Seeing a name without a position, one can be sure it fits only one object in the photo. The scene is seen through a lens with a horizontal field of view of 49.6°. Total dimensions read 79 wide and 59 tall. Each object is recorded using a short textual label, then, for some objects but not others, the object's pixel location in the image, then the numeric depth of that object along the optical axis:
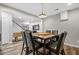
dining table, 1.59
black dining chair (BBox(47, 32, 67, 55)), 1.57
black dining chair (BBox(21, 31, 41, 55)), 1.62
